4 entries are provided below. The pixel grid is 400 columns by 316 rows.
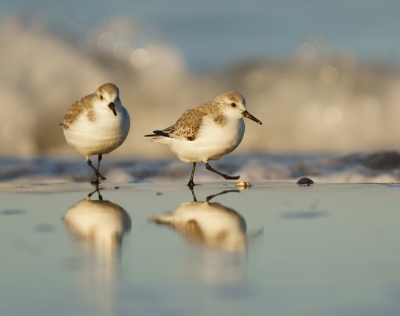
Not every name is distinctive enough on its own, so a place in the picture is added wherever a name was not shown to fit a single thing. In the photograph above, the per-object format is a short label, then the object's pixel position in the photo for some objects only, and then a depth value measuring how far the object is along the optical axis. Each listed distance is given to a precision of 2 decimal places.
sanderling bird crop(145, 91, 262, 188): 11.41
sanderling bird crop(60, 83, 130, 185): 12.05
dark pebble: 11.90
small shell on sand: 11.25
